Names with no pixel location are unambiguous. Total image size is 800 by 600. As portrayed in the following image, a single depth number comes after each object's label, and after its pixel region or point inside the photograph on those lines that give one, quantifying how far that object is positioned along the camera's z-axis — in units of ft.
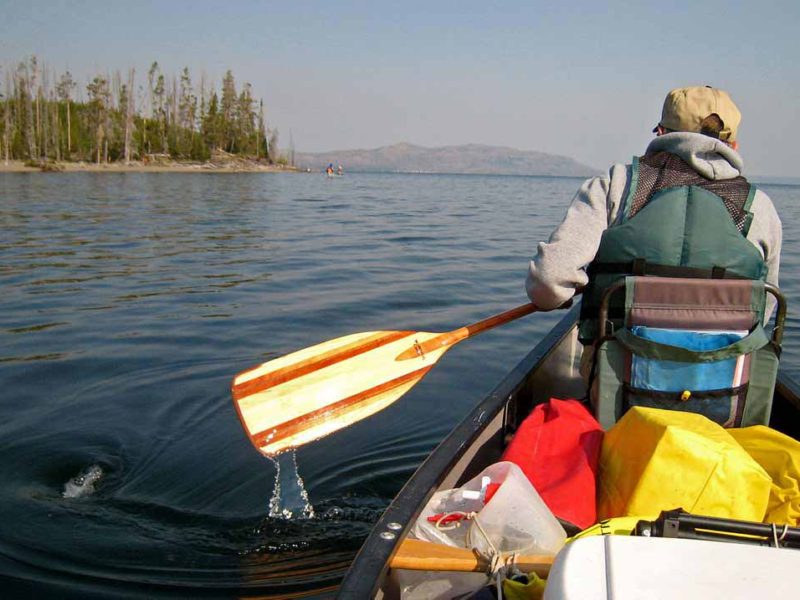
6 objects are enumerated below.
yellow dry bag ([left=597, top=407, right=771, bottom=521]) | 6.76
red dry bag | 7.61
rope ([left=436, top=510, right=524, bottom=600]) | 6.27
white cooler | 4.37
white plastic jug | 6.79
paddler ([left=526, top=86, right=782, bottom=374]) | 9.21
